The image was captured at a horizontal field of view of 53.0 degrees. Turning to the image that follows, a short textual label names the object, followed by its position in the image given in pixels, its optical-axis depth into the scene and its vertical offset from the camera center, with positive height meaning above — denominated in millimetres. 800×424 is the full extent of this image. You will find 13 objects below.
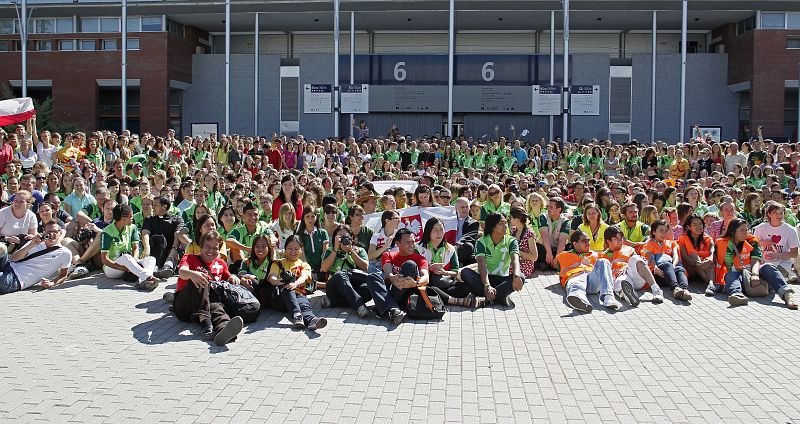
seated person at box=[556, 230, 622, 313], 10391 -1559
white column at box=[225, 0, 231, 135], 32781 +3843
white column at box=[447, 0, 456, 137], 31719 +4353
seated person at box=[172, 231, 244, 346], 8562 -1550
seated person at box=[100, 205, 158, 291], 11594 -1351
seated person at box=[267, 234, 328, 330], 9336 -1509
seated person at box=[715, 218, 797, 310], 11086 -1415
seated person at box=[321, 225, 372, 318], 10164 -1490
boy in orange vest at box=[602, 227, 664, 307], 10797 -1505
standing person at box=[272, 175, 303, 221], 13523 -653
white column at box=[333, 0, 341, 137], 31047 +3981
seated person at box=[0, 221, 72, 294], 11078 -1506
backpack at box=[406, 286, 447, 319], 9820 -1792
